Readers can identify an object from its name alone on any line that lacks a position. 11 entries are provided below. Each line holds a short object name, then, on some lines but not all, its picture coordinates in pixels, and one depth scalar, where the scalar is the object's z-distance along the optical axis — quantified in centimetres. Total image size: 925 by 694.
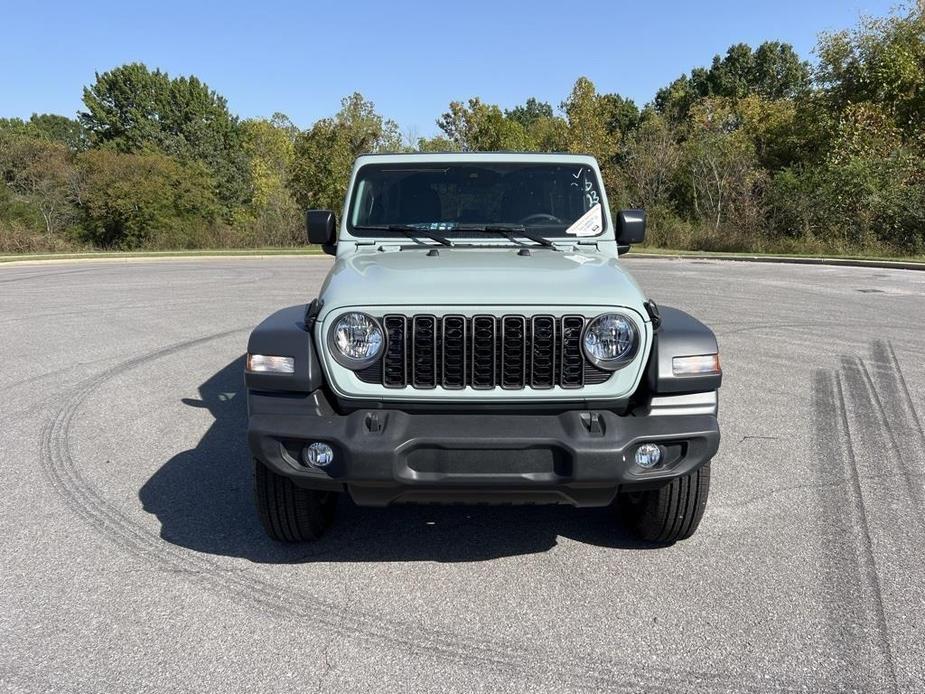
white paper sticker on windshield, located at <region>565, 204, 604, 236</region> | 452
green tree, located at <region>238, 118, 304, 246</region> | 3127
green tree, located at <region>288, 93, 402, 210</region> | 3186
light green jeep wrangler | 298
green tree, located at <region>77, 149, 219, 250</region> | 3275
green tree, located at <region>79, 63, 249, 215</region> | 5262
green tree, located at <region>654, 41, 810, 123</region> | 6875
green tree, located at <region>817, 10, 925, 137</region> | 2795
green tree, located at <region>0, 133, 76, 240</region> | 3334
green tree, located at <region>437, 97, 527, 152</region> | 3726
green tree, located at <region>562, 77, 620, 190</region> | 3741
